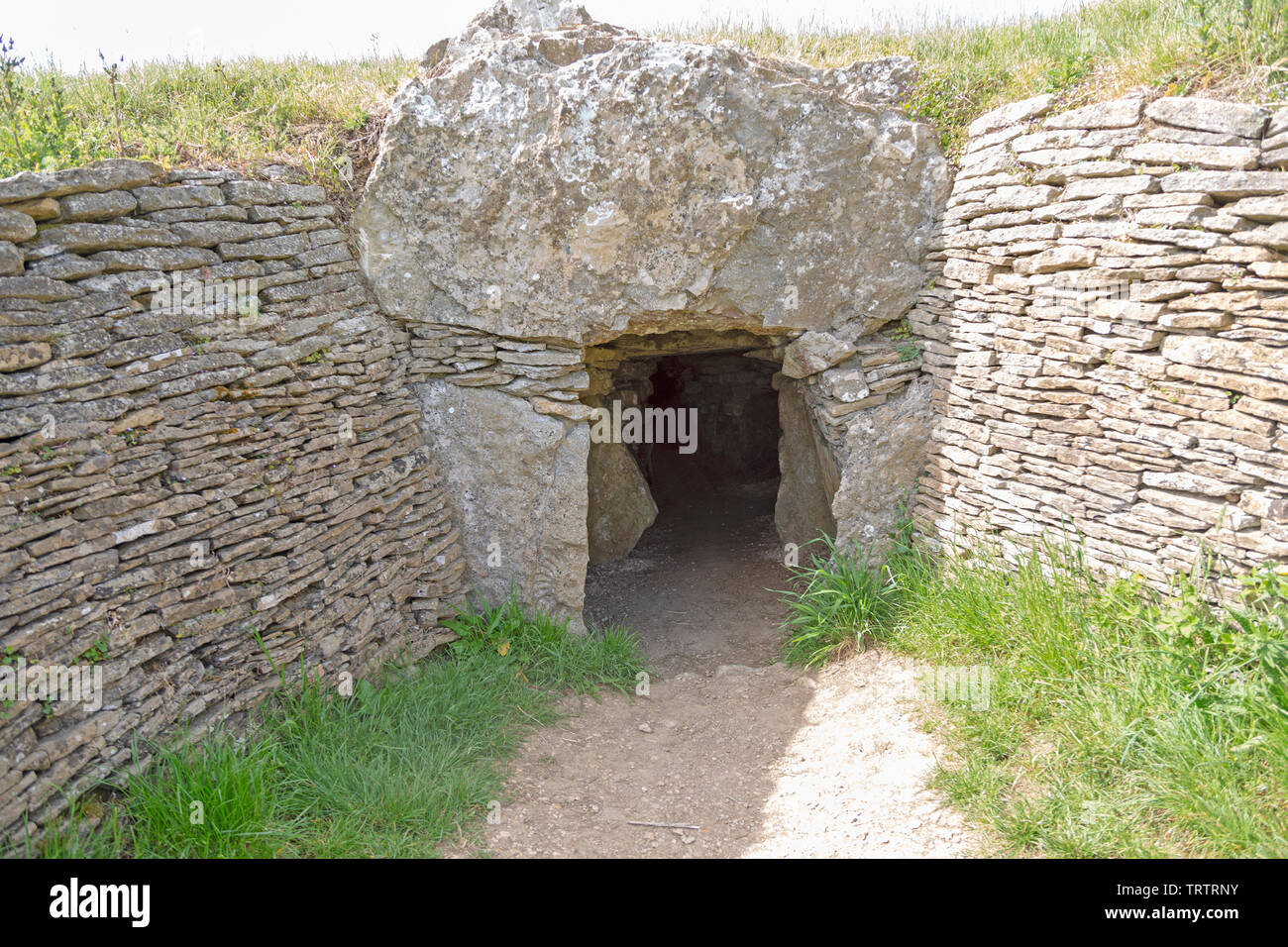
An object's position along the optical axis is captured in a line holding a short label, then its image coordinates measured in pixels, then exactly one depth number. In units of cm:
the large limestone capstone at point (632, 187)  477
